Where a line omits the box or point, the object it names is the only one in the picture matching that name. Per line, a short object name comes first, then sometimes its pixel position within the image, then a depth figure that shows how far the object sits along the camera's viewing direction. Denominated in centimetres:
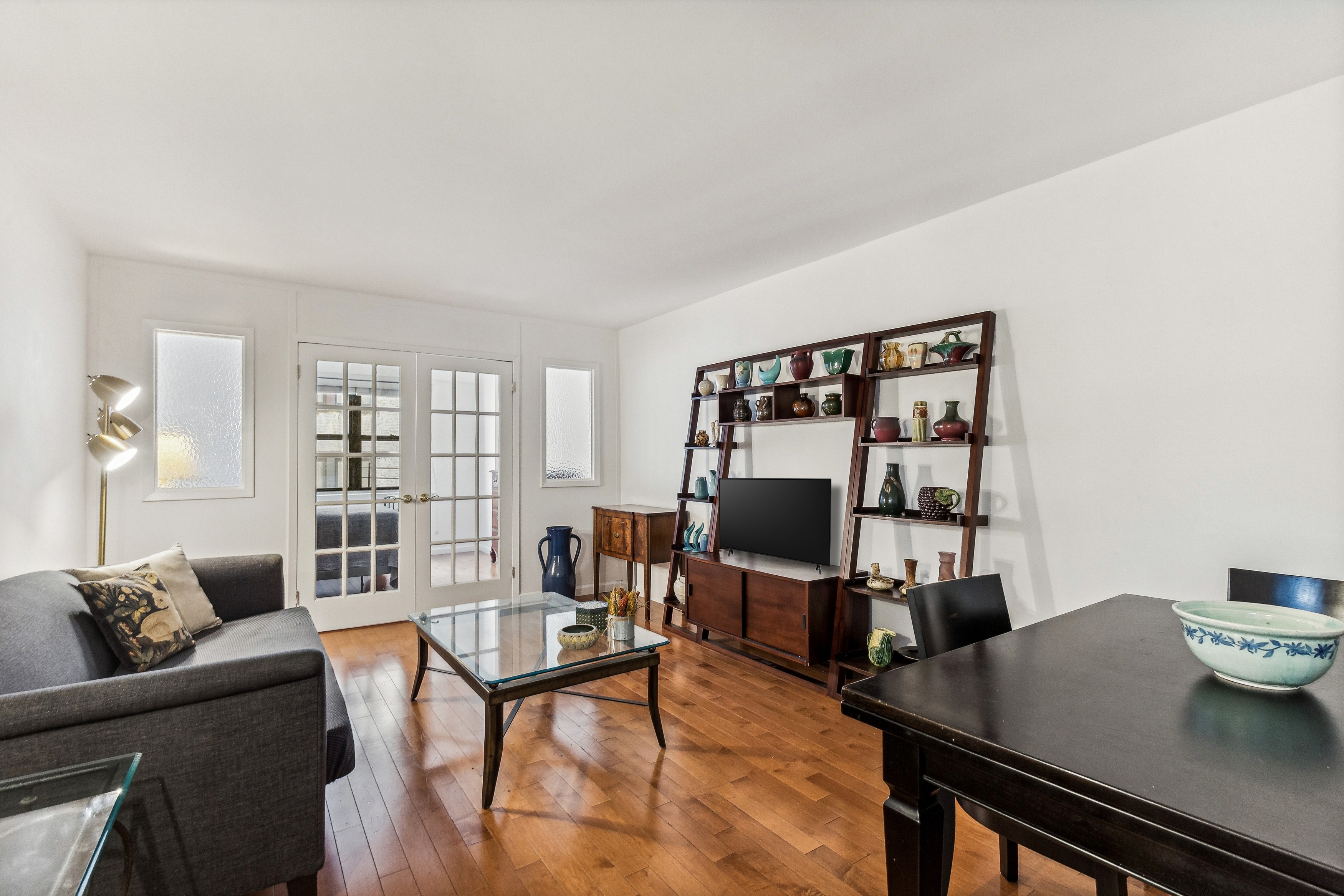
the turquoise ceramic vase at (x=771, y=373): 383
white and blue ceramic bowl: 103
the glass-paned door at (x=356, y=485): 437
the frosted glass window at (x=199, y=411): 392
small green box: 278
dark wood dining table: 71
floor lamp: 305
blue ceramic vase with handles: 508
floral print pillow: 223
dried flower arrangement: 275
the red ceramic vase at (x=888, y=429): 320
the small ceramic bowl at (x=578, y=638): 256
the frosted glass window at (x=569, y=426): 549
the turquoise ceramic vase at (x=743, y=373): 412
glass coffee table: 222
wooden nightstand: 475
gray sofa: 130
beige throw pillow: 271
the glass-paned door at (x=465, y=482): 484
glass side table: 89
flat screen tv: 363
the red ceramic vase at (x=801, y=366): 367
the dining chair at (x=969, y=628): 112
